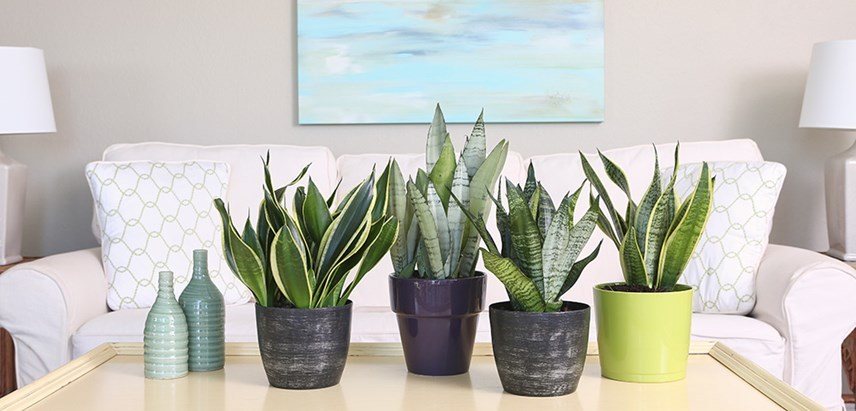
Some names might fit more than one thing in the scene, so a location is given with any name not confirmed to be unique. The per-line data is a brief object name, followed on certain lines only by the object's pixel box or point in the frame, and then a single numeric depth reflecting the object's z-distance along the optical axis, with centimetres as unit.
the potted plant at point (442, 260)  133
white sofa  230
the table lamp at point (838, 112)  289
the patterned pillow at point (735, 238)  251
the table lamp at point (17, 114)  292
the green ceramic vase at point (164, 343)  137
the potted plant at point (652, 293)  127
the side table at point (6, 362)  304
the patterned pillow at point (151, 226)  263
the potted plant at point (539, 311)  121
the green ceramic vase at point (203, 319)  142
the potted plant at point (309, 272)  127
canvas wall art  332
